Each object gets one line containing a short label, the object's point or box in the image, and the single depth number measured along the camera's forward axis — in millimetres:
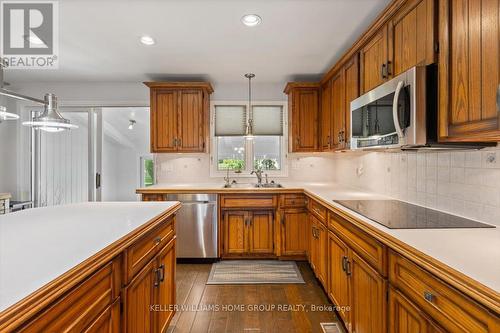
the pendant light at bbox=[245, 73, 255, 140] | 3797
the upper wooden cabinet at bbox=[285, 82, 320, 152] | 3891
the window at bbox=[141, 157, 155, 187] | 4805
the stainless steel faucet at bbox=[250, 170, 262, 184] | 4021
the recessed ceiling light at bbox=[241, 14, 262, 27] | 2306
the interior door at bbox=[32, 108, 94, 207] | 4273
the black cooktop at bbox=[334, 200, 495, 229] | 1494
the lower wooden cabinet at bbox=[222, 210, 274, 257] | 3531
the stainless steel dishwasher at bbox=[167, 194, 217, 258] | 3496
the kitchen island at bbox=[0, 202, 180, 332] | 755
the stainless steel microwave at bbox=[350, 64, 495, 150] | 1530
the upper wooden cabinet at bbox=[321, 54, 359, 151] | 2727
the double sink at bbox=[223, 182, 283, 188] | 3839
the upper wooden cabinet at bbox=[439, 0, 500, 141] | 1128
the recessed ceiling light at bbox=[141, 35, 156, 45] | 2684
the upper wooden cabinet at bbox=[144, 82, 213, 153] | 3818
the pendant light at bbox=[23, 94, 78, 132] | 1615
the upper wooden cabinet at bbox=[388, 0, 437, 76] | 1546
